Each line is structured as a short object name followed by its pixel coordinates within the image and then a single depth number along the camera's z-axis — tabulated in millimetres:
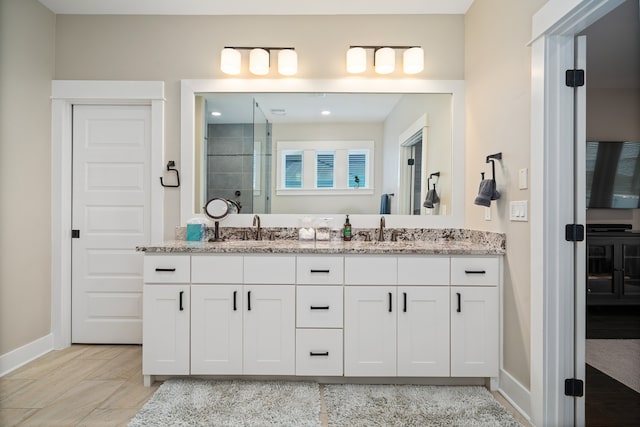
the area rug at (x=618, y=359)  2531
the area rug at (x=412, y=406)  2016
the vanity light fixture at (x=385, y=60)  2848
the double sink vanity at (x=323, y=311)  2355
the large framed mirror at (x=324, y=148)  2955
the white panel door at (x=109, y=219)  3084
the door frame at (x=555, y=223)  1908
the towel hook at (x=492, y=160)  2392
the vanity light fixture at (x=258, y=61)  2855
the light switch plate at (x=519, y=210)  2100
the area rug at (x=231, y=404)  2006
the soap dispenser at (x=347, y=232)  2889
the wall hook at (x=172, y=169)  2959
